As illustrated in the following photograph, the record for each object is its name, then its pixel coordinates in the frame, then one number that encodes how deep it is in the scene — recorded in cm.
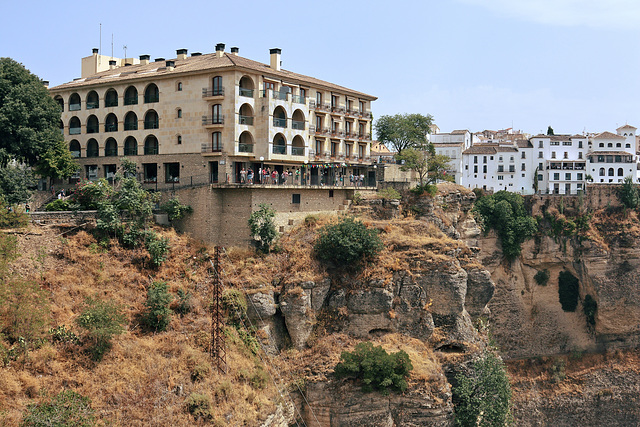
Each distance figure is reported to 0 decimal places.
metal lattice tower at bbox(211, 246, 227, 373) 4309
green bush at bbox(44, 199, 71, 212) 5206
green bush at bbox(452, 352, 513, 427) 4981
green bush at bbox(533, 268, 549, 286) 8062
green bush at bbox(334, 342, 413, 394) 4541
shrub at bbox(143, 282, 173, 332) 4425
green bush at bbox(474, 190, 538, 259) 7831
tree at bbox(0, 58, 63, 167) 5559
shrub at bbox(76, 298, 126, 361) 4016
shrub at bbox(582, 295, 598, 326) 8019
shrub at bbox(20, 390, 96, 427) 3441
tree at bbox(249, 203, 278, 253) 5134
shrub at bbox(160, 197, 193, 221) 5272
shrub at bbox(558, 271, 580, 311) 8062
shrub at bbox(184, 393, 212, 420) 3981
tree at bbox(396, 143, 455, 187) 6788
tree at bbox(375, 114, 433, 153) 8319
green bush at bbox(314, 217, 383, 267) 5059
